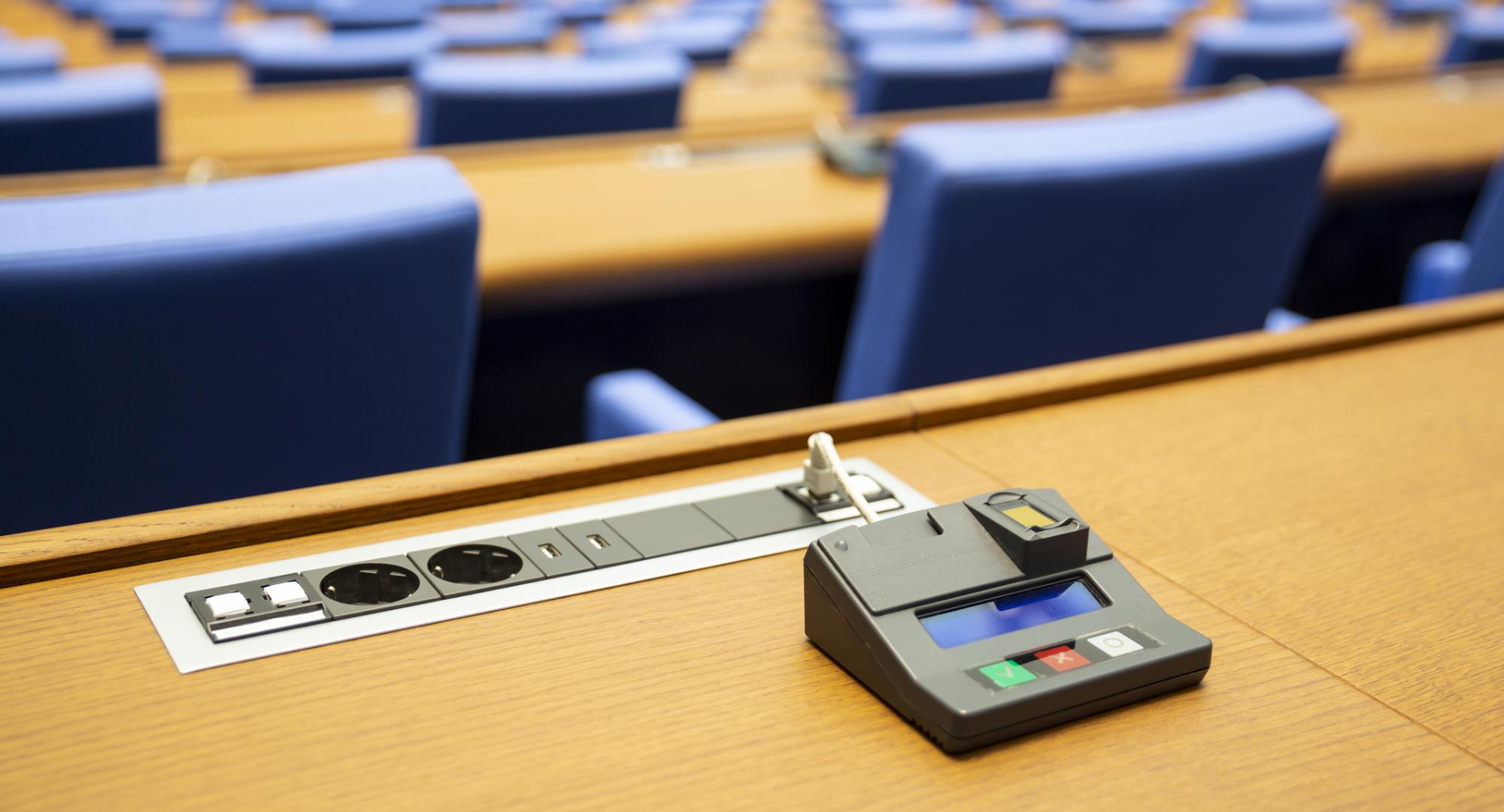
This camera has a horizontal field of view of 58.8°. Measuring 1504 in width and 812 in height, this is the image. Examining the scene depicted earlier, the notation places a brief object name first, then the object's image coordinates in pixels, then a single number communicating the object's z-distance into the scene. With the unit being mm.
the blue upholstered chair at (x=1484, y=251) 1280
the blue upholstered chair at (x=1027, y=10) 5582
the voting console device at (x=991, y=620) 448
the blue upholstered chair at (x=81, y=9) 6012
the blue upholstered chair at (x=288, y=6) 5715
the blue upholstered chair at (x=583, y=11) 5703
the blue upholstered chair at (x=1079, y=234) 920
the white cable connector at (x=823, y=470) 581
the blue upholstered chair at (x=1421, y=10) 6086
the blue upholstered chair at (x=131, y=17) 4938
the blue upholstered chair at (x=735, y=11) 5074
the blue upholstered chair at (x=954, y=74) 2314
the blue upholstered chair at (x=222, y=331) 681
